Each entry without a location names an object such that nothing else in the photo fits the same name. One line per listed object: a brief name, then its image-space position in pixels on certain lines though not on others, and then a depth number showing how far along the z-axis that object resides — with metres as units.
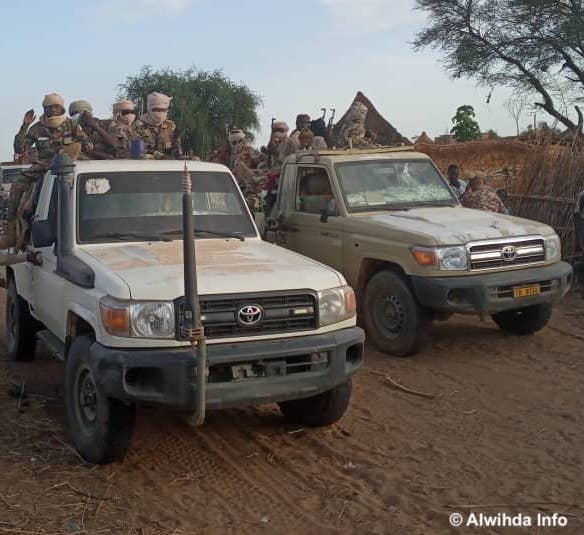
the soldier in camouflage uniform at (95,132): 8.99
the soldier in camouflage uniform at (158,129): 9.72
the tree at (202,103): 35.34
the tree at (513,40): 21.50
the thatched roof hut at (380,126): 17.86
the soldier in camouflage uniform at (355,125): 10.99
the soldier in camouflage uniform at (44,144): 7.16
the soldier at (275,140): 11.91
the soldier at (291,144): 11.16
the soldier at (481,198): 10.00
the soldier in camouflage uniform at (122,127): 9.02
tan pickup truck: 6.86
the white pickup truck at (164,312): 4.30
